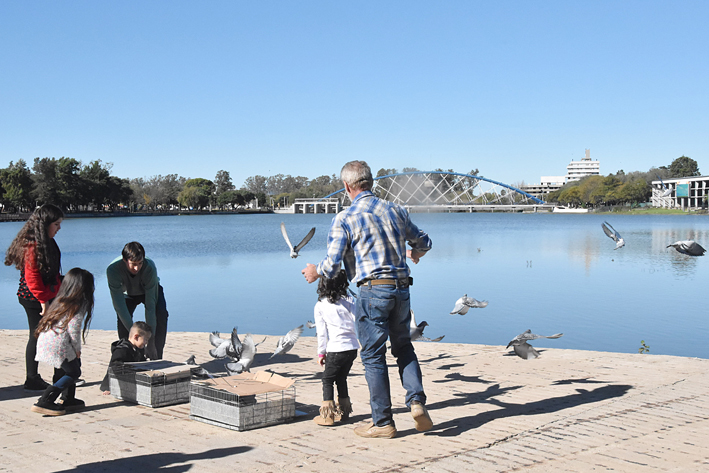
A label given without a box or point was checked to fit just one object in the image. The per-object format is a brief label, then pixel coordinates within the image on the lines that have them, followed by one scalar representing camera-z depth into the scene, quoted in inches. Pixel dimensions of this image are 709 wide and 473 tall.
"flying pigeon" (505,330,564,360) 245.0
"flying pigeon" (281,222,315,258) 284.6
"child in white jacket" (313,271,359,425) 188.2
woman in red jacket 221.6
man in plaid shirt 169.9
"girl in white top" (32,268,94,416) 203.5
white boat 5871.1
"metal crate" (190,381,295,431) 186.4
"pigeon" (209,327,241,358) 242.4
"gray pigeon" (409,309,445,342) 267.6
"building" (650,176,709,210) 5123.0
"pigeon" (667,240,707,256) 332.2
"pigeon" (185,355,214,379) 212.9
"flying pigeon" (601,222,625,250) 401.2
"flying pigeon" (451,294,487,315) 335.6
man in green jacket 232.8
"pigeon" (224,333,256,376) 233.9
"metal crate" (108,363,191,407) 211.3
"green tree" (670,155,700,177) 6865.2
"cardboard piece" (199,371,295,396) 191.8
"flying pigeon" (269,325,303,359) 248.4
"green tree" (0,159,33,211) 3708.2
